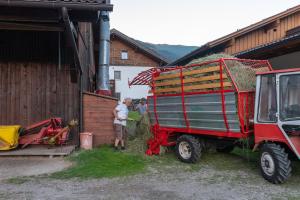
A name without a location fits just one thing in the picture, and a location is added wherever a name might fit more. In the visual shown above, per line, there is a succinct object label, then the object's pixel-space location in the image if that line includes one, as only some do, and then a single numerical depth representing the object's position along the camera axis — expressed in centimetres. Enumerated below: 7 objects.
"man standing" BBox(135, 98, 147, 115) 1102
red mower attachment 693
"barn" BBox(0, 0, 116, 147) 731
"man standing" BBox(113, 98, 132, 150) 716
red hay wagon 452
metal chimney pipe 997
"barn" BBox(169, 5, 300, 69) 1141
